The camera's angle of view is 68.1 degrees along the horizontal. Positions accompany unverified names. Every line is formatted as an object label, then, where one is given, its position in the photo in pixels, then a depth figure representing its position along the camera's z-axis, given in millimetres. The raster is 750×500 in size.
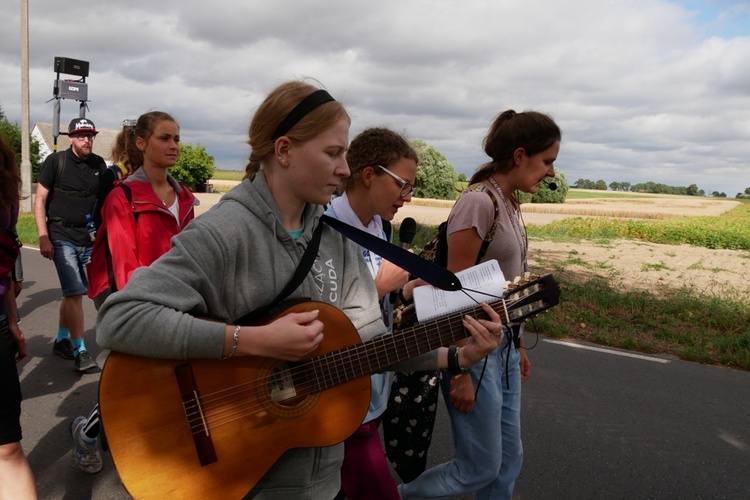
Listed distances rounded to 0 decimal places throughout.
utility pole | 17047
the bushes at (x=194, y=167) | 42156
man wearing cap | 5176
